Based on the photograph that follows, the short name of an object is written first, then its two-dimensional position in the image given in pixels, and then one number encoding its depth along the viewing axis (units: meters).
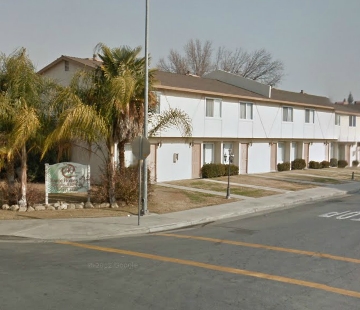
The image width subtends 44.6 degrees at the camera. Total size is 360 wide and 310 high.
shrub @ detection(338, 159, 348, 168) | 43.00
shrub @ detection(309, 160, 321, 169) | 38.29
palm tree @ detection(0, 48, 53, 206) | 14.17
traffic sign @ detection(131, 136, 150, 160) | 12.71
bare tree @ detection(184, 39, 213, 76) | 59.62
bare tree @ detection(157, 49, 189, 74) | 59.16
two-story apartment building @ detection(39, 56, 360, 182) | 24.58
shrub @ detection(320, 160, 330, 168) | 39.83
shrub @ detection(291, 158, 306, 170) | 36.19
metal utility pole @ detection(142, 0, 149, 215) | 13.91
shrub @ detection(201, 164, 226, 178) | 27.05
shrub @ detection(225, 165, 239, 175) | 29.12
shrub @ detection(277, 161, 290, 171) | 34.41
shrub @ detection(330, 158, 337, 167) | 42.22
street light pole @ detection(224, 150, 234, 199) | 18.97
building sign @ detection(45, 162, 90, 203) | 15.58
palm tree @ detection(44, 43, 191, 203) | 14.40
